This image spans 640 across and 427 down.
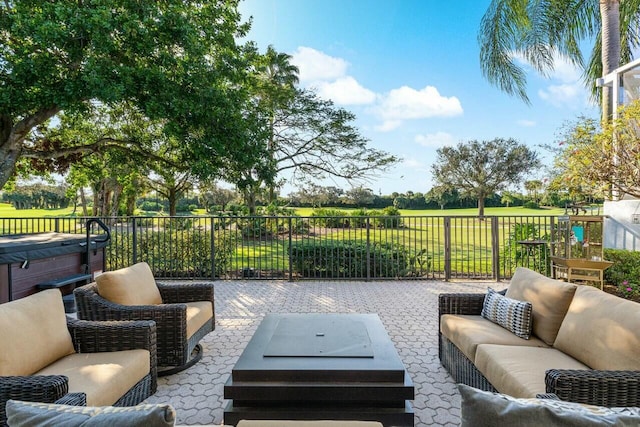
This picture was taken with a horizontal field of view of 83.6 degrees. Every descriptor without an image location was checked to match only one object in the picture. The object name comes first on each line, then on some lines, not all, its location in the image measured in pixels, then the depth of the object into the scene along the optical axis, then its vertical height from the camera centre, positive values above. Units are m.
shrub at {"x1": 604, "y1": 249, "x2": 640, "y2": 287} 4.90 -0.72
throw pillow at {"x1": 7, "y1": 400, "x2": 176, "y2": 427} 0.89 -0.51
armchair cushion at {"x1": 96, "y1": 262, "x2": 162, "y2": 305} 2.81 -0.59
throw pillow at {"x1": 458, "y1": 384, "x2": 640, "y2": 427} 0.88 -0.50
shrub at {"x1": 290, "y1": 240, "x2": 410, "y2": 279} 6.58 -0.81
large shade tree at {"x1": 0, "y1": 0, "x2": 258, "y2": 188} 5.57 +2.48
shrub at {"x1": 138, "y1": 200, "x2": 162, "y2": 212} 19.70 +0.53
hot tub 3.54 -0.51
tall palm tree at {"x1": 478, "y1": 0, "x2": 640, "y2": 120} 8.27 +4.41
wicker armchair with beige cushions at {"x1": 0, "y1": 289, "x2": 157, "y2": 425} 1.50 -0.75
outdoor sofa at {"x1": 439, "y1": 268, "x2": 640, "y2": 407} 1.53 -0.74
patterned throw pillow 2.45 -0.71
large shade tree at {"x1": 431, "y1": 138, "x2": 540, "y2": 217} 18.22 +2.61
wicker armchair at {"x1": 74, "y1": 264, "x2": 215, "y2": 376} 2.66 -0.76
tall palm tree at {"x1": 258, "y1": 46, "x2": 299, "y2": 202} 11.97 +4.93
